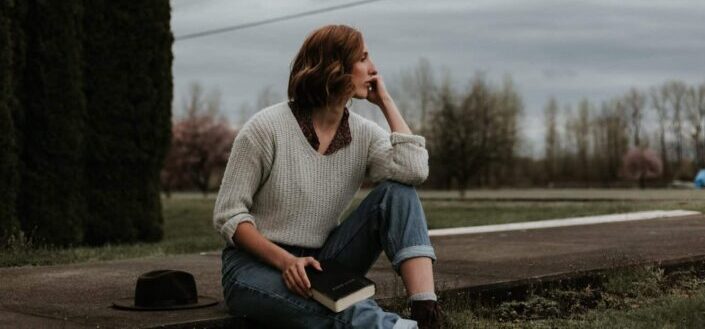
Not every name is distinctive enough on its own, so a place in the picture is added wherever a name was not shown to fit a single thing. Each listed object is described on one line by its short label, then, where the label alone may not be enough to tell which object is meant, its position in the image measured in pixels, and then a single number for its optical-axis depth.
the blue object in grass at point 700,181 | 40.53
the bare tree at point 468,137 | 33.12
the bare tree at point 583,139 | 56.72
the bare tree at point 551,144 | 56.94
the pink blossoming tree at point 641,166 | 52.58
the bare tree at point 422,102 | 45.78
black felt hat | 3.78
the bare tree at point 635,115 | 58.06
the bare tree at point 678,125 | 54.38
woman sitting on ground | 3.16
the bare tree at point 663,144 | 55.28
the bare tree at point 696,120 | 53.75
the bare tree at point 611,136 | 58.06
